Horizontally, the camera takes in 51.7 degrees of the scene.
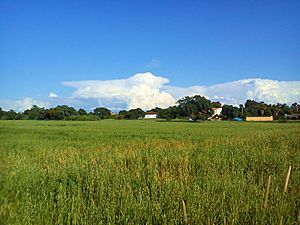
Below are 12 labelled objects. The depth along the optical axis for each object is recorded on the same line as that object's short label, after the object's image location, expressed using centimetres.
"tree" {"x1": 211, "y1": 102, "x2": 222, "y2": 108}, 10775
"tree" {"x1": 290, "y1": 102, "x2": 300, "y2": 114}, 9681
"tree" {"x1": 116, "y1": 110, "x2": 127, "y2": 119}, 9949
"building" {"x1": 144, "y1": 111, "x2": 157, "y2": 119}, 13112
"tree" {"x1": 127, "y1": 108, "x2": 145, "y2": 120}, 10344
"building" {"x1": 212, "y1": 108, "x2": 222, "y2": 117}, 10916
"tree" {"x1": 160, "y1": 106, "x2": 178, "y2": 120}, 10388
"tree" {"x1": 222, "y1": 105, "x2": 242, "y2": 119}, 10423
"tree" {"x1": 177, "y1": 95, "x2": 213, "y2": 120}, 9800
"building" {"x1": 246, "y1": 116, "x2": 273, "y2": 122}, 9071
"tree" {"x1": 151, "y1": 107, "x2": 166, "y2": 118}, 10919
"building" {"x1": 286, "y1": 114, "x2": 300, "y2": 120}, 8272
